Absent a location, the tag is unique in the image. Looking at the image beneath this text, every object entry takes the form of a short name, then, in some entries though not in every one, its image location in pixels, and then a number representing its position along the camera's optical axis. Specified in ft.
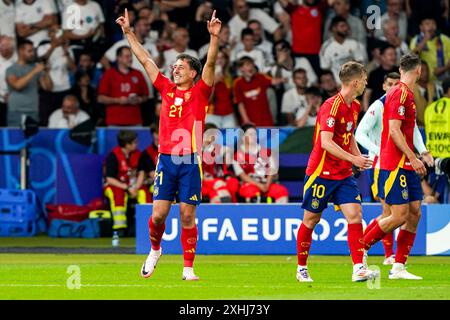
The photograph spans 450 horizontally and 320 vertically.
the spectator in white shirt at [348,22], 70.64
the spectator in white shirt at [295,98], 68.59
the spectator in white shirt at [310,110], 67.82
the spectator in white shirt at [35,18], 70.90
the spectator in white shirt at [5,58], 69.56
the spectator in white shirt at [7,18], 71.20
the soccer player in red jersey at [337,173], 40.83
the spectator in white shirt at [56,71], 70.13
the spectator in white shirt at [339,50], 69.46
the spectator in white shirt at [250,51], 69.46
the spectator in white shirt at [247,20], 70.95
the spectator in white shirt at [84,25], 70.64
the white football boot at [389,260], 49.59
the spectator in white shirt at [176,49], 69.15
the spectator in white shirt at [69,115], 68.95
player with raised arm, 41.32
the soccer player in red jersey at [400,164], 42.50
